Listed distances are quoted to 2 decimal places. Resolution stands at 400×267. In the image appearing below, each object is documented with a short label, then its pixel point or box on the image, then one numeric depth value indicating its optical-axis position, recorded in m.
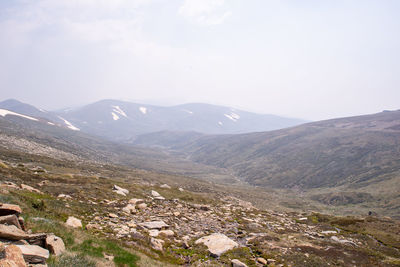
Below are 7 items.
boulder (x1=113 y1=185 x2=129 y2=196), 30.47
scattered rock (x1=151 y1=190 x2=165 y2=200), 32.78
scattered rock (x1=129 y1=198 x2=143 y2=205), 26.22
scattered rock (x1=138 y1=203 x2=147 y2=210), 25.13
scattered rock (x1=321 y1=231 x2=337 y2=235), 26.50
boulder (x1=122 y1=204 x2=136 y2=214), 22.48
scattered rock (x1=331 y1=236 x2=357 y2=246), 23.02
